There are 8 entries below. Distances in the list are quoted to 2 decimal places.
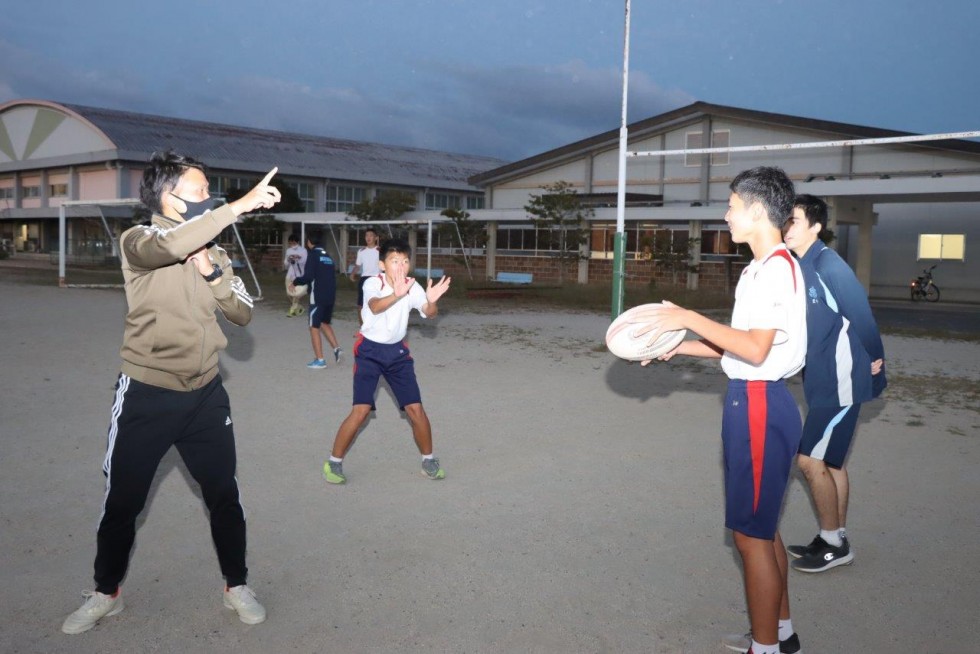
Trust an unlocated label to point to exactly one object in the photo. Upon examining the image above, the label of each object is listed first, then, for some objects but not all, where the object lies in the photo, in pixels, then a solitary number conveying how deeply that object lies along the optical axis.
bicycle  27.69
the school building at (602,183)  28.31
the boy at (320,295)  10.58
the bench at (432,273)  32.44
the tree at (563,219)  31.91
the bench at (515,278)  34.25
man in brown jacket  3.24
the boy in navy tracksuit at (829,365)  4.03
